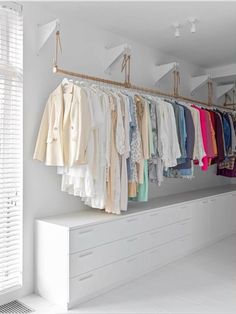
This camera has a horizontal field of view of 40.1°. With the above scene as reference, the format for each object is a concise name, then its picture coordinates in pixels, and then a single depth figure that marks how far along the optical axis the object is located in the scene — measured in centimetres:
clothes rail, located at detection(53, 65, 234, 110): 286
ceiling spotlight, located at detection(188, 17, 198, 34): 308
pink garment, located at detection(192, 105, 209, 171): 372
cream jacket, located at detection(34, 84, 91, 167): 253
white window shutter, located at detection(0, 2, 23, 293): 262
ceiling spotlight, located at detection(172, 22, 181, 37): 324
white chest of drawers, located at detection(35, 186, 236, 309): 252
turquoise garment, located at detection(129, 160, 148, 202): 308
